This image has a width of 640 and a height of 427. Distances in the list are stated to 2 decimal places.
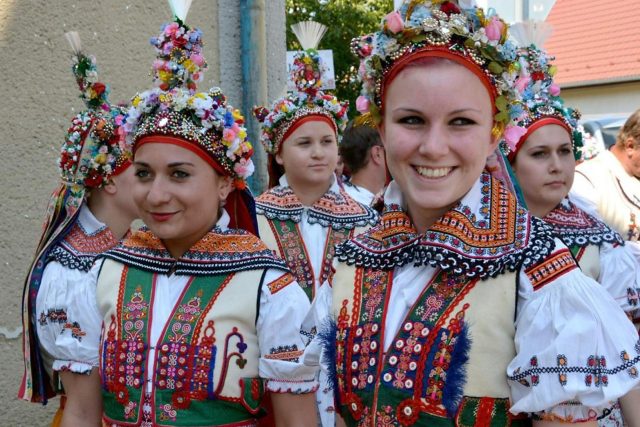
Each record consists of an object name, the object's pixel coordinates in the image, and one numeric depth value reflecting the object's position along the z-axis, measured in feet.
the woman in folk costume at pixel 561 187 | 11.00
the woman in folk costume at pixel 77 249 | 9.80
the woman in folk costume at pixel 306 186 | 14.69
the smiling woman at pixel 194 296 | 8.67
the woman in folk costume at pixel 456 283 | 5.87
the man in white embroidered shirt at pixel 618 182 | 16.07
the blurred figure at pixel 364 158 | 19.92
